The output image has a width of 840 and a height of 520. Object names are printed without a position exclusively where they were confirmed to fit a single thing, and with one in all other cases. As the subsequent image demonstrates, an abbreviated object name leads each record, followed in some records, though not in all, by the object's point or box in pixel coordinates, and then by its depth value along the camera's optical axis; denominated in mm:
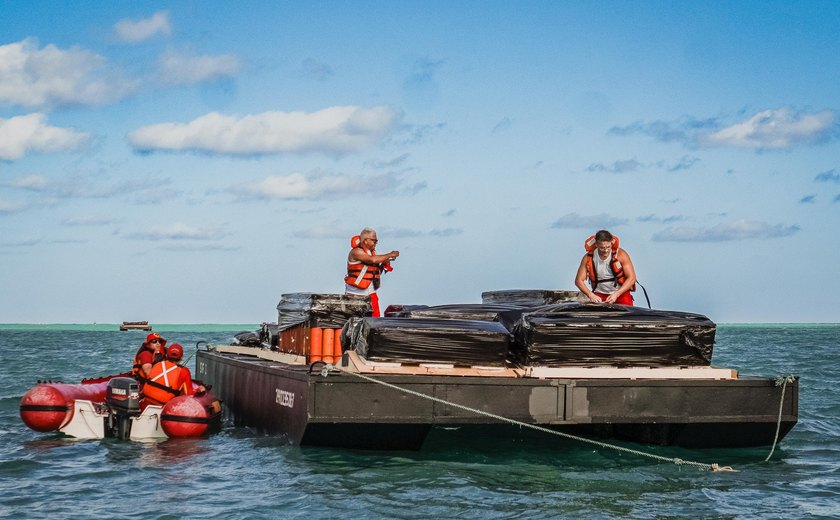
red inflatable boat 13422
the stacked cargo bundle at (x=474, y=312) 12195
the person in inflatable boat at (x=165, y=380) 13797
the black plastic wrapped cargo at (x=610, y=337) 11055
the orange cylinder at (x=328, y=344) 13125
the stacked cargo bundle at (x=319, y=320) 13133
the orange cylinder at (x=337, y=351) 13211
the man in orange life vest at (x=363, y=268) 14836
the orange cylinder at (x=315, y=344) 13023
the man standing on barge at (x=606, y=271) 13383
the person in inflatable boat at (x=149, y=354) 14156
